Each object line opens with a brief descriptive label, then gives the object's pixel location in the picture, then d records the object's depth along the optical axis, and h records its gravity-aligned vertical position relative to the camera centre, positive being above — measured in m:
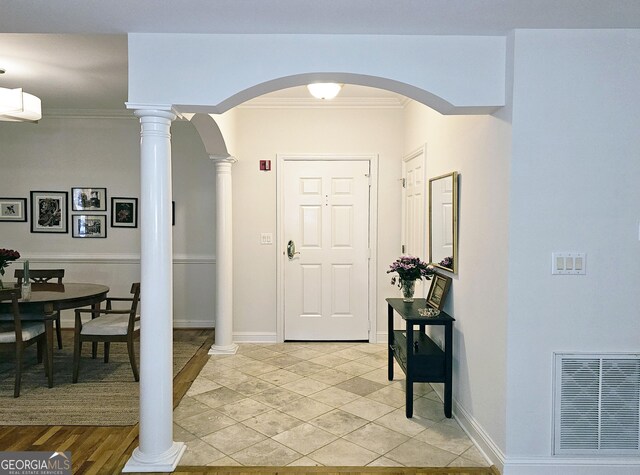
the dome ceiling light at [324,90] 3.73 +1.14
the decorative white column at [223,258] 4.60 -0.35
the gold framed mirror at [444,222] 3.17 +0.03
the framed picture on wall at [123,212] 5.50 +0.15
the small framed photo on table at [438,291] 3.31 -0.50
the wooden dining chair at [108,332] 3.73 -0.91
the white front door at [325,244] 4.88 -0.21
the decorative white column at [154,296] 2.47 -0.40
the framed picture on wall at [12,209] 5.44 +0.18
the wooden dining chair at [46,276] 4.57 -0.54
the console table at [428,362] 3.09 -0.95
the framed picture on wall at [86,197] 5.48 +0.33
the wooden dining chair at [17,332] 3.40 -0.88
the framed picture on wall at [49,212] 5.46 +0.14
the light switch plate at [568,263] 2.36 -0.20
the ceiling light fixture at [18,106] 3.22 +0.87
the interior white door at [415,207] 4.04 +0.18
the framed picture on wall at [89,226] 5.50 -0.03
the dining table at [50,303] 3.61 -0.66
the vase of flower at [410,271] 3.58 -0.37
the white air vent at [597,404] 2.37 -0.95
